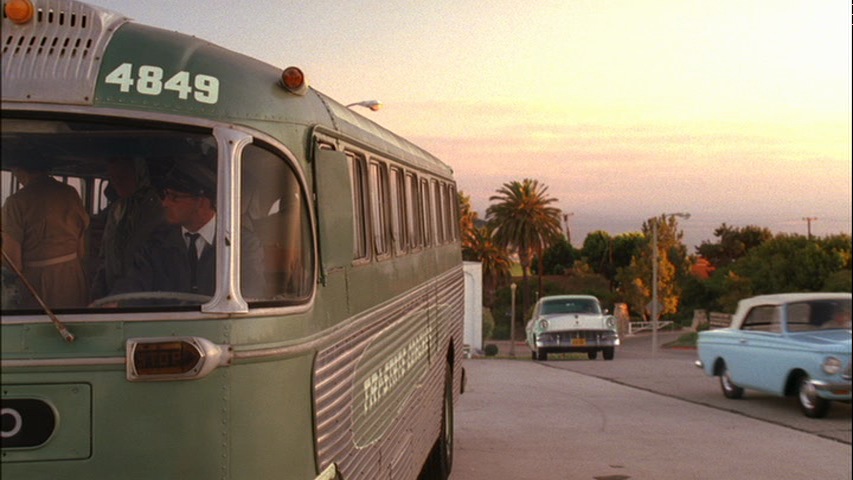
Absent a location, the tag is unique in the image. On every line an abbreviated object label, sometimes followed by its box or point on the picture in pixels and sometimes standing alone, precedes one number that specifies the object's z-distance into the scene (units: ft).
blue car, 49.11
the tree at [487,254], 297.12
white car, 107.76
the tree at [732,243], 397.80
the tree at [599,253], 415.03
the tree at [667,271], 358.64
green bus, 14.47
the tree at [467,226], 301.98
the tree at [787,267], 282.77
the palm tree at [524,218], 280.51
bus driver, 15.34
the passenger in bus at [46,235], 14.89
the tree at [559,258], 422.82
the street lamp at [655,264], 188.44
